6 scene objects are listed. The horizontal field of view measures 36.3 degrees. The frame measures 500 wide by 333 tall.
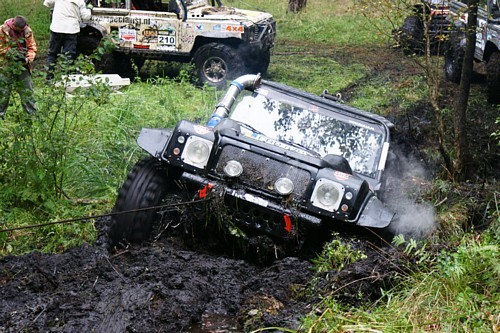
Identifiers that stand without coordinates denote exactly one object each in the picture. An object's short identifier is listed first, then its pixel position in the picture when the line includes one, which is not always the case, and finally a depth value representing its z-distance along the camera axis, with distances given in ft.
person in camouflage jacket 22.57
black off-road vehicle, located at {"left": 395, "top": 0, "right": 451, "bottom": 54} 54.70
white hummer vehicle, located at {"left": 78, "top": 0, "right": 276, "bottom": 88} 43.68
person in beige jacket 41.83
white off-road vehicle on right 40.45
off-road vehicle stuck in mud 19.54
